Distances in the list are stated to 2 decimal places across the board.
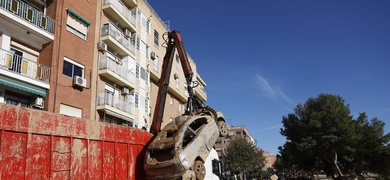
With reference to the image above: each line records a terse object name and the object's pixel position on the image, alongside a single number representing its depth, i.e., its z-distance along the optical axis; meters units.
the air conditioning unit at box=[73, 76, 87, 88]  18.37
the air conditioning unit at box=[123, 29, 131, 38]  25.86
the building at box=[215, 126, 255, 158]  99.44
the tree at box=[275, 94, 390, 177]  37.75
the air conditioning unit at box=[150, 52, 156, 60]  30.05
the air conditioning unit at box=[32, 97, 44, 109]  16.24
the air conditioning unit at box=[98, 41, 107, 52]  21.57
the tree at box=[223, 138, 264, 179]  46.06
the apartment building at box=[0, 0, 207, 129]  15.41
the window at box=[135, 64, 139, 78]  26.69
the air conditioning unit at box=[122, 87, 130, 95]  24.28
